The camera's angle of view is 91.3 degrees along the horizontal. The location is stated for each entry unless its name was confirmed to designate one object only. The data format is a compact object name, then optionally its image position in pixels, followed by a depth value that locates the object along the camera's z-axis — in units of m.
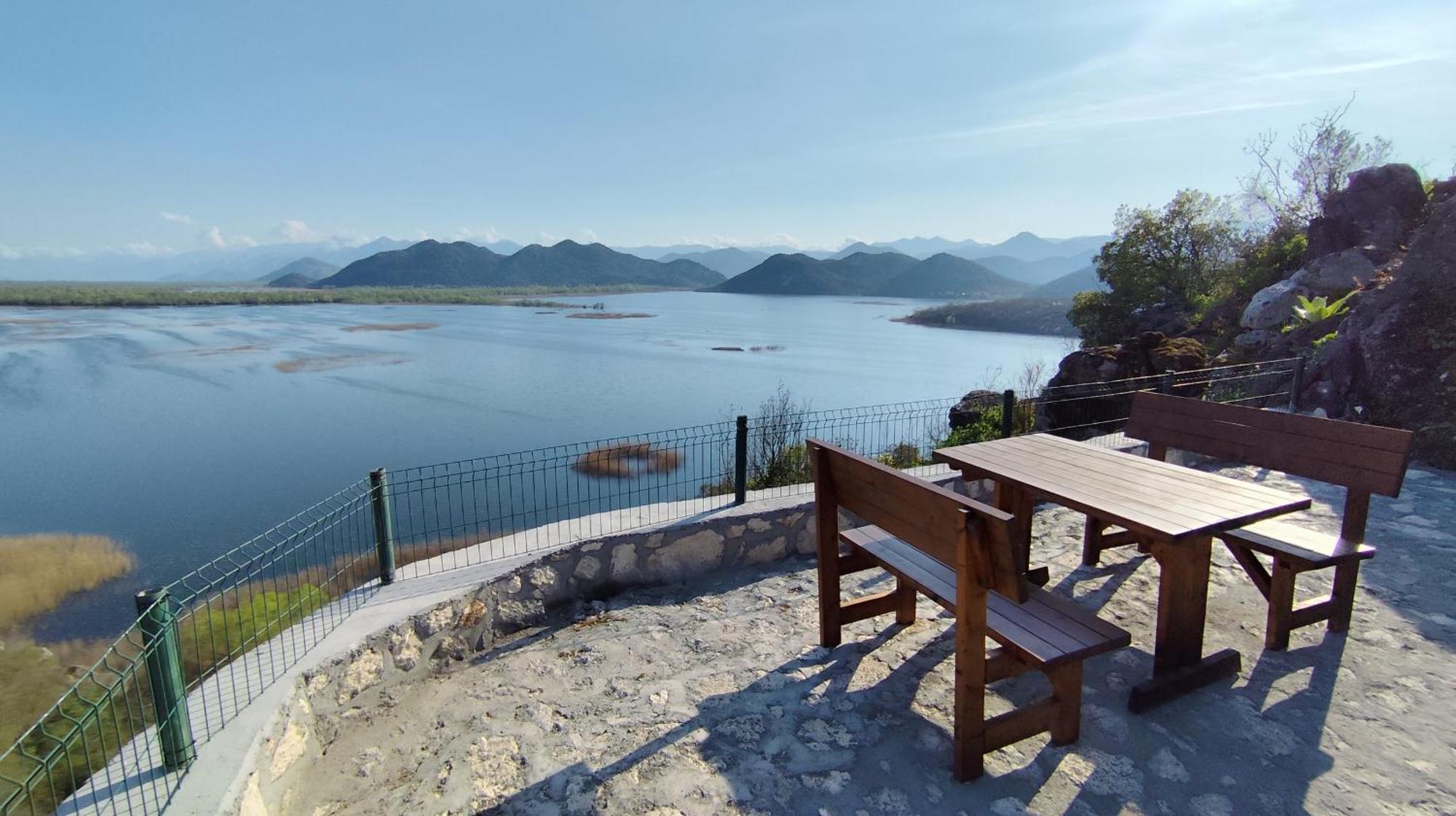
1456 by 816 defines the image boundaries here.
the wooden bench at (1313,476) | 3.04
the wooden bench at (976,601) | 2.15
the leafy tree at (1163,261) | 18.56
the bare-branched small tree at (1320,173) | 16.14
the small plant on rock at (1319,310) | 9.59
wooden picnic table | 2.66
